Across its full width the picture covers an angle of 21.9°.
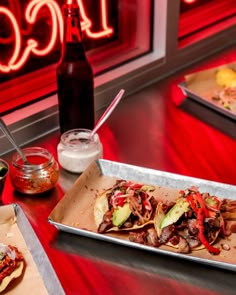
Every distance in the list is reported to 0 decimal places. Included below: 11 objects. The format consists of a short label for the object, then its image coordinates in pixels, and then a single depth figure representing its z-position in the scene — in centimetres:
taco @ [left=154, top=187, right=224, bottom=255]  101
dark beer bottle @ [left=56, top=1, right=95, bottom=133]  124
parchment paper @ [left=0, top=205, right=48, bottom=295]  95
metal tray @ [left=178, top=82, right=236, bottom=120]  146
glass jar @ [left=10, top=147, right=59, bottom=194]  115
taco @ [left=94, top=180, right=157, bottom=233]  105
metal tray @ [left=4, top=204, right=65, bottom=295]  93
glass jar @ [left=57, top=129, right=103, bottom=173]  122
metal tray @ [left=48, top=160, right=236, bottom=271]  101
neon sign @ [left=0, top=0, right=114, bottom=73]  134
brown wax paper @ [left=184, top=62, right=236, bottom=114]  152
